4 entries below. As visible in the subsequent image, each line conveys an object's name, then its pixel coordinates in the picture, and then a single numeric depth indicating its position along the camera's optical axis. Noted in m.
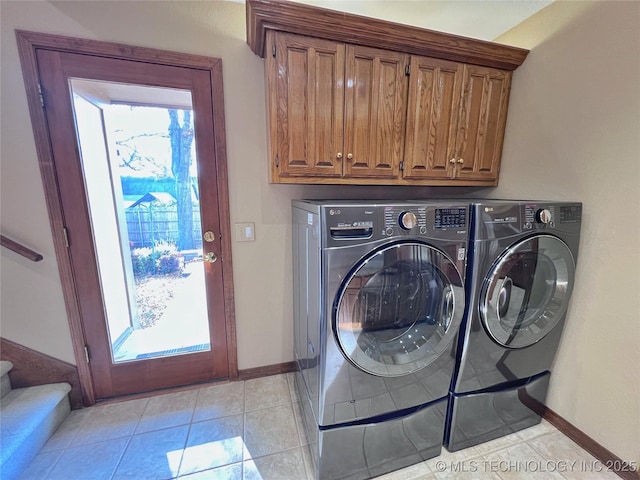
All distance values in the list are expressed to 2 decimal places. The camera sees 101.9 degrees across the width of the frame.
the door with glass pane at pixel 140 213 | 1.42
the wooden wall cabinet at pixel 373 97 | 1.29
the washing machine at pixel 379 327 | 1.03
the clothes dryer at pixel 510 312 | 1.21
